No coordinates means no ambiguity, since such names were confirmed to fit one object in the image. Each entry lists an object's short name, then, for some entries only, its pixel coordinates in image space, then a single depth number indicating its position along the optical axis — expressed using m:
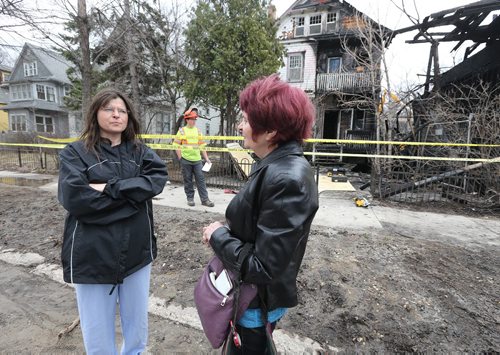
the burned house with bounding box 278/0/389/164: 15.84
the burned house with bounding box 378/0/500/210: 6.32
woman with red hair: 1.16
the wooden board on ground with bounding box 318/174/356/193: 7.18
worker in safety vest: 5.99
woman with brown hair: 1.65
